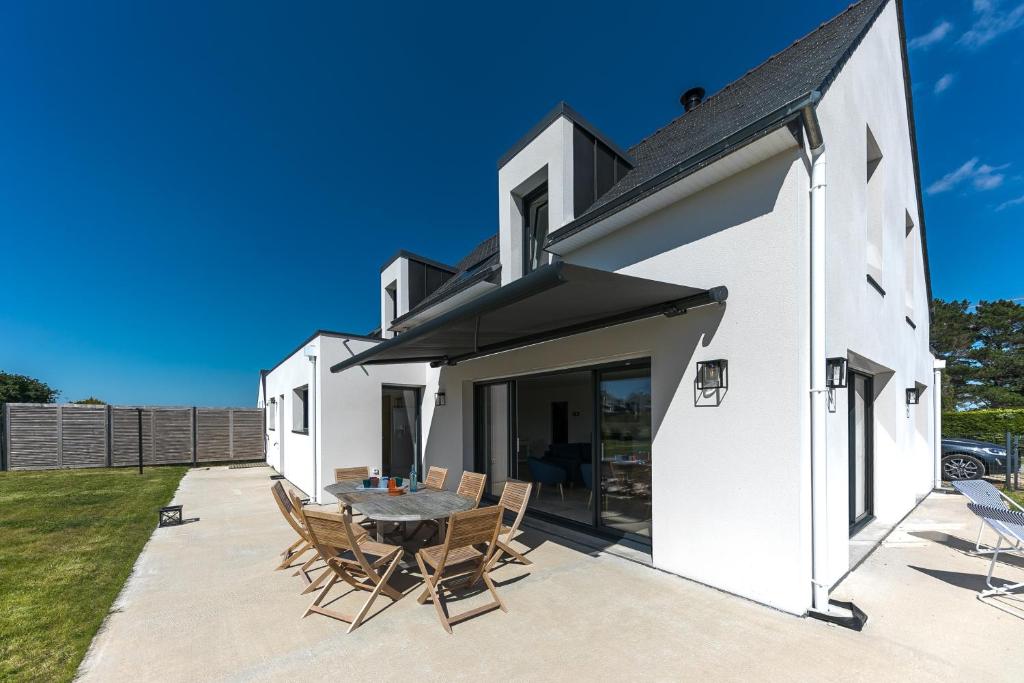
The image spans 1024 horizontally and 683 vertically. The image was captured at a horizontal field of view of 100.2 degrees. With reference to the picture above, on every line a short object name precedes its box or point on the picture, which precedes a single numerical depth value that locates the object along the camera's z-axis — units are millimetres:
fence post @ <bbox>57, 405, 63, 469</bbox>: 16391
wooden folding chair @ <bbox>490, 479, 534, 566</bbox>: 5359
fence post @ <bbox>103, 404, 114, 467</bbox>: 17156
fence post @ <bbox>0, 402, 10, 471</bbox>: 15680
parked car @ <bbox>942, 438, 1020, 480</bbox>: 12336
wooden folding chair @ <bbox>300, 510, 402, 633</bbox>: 3982
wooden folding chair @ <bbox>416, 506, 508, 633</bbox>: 3961
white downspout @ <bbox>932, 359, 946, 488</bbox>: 11094
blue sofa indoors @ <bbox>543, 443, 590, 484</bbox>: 9633
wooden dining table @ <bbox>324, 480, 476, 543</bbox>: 4844
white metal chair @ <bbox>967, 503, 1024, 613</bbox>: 4422
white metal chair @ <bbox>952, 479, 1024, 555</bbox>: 5496
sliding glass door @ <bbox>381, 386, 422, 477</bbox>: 12547
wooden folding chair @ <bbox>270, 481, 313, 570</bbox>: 4887
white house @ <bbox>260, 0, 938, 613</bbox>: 4180
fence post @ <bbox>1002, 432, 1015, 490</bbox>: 10953
